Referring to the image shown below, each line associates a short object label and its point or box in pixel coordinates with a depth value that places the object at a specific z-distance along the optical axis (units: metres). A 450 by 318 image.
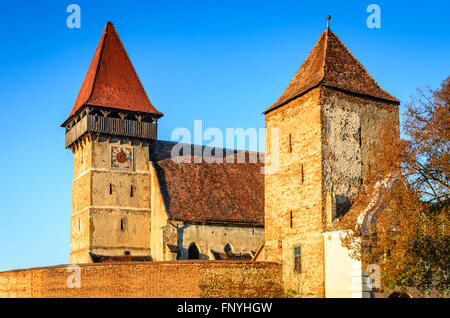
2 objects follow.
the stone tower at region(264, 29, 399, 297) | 28.27
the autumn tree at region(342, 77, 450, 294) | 22.88
